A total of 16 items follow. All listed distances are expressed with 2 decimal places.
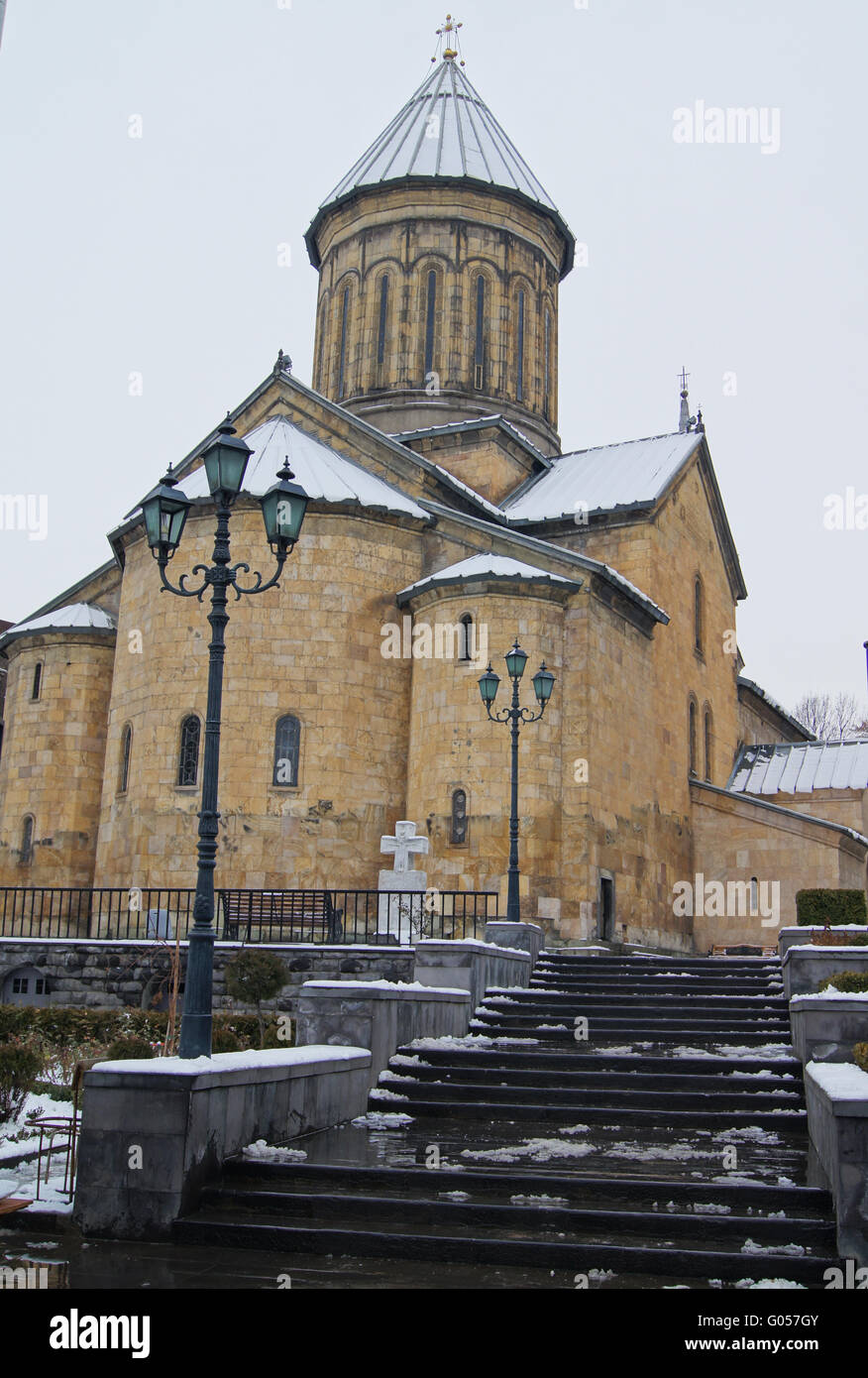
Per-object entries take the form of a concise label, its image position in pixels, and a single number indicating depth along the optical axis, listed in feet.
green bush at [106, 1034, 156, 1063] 34.60
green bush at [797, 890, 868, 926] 61.62
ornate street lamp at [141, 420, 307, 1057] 25.67
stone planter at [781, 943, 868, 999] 38.73
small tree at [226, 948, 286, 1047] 45.27
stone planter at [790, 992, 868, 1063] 31.73
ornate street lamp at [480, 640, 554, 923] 52.65
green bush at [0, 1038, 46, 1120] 29.07
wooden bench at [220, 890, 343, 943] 56.13
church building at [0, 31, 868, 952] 64.08
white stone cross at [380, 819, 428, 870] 58.03
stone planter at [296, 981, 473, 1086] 34.22
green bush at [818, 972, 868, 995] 34.53
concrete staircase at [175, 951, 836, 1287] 20.83
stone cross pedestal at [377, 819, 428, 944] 54.49
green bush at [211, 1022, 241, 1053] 35.12
